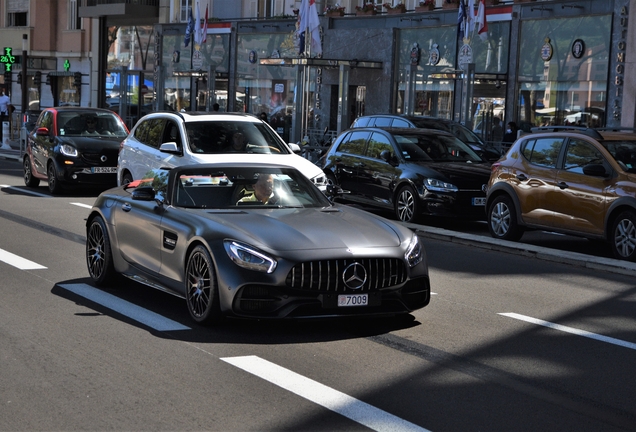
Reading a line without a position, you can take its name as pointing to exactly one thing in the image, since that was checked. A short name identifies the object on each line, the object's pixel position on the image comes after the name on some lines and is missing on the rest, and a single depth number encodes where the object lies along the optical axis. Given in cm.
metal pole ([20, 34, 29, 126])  3973
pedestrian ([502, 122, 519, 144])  2902
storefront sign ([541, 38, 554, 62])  3055
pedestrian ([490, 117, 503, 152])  3188
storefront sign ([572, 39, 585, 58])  2947
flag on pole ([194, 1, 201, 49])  4269
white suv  1569
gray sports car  780
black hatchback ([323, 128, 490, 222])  1698
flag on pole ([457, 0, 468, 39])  3003
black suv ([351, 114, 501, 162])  2317
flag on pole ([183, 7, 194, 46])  4309
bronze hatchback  1320
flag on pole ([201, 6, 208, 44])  4197
